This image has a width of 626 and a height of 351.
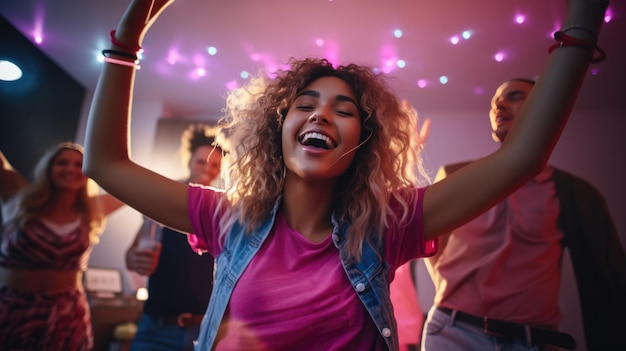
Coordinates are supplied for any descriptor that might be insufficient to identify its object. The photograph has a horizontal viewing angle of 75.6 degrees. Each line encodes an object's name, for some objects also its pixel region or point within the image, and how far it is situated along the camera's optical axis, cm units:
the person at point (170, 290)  170
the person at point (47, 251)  190
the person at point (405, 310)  202
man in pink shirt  142
